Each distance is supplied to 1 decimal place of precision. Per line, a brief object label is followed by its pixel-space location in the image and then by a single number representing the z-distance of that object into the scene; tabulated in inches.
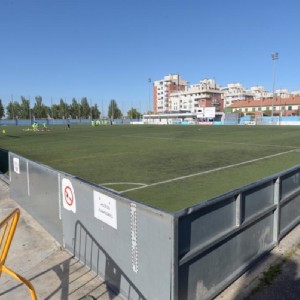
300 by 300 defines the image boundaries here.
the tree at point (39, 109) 4822.8
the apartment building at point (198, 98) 5999.0
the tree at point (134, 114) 6278.5
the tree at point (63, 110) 5073.8
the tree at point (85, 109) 5334.6
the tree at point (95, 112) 5472.4
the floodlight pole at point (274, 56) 2908.5
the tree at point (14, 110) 4523.4
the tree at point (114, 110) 5798.2
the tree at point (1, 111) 4391.2
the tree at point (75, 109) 5206.7
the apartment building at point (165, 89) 7055.1
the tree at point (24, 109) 4692.4
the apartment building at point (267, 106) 4766.2
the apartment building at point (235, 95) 6875.0
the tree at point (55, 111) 5068.9
